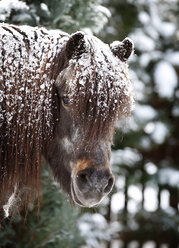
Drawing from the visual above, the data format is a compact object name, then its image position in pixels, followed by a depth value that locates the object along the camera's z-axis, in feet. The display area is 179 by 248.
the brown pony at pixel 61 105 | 14.56
